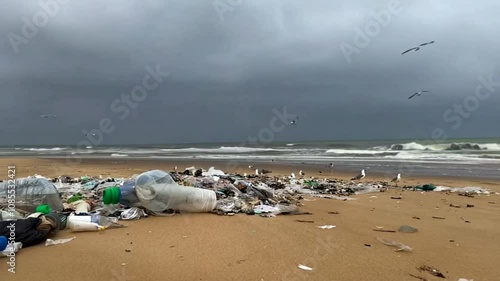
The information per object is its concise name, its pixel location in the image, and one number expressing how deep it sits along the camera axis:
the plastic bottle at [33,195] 5.32
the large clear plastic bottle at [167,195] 5.66
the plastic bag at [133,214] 5.33
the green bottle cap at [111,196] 5.57
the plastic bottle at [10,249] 3.67
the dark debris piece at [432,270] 3.62
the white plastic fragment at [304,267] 3.67
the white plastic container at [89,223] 4.70
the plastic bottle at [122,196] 5.58
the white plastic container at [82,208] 5.32
